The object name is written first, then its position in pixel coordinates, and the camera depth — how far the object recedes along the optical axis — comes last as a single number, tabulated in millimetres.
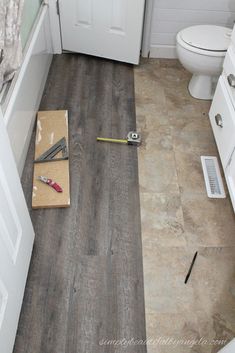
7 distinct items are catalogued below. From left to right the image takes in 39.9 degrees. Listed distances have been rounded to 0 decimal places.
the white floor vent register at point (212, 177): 1664
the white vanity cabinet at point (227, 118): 1479
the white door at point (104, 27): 2141
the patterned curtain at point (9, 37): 1309
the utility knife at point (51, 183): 1613
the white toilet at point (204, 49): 1816
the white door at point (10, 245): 1022
